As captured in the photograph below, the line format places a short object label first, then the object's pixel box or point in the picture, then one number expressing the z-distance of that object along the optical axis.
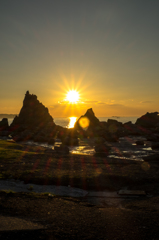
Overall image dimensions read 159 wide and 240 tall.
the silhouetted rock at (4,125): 108.11
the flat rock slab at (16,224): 8.22
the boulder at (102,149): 39.91
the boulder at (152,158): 29.45
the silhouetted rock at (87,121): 123.62
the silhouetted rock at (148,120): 109.44
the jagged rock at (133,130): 89.25
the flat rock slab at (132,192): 15.63
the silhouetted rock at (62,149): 39.33
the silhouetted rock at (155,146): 47.26
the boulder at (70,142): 58.19
